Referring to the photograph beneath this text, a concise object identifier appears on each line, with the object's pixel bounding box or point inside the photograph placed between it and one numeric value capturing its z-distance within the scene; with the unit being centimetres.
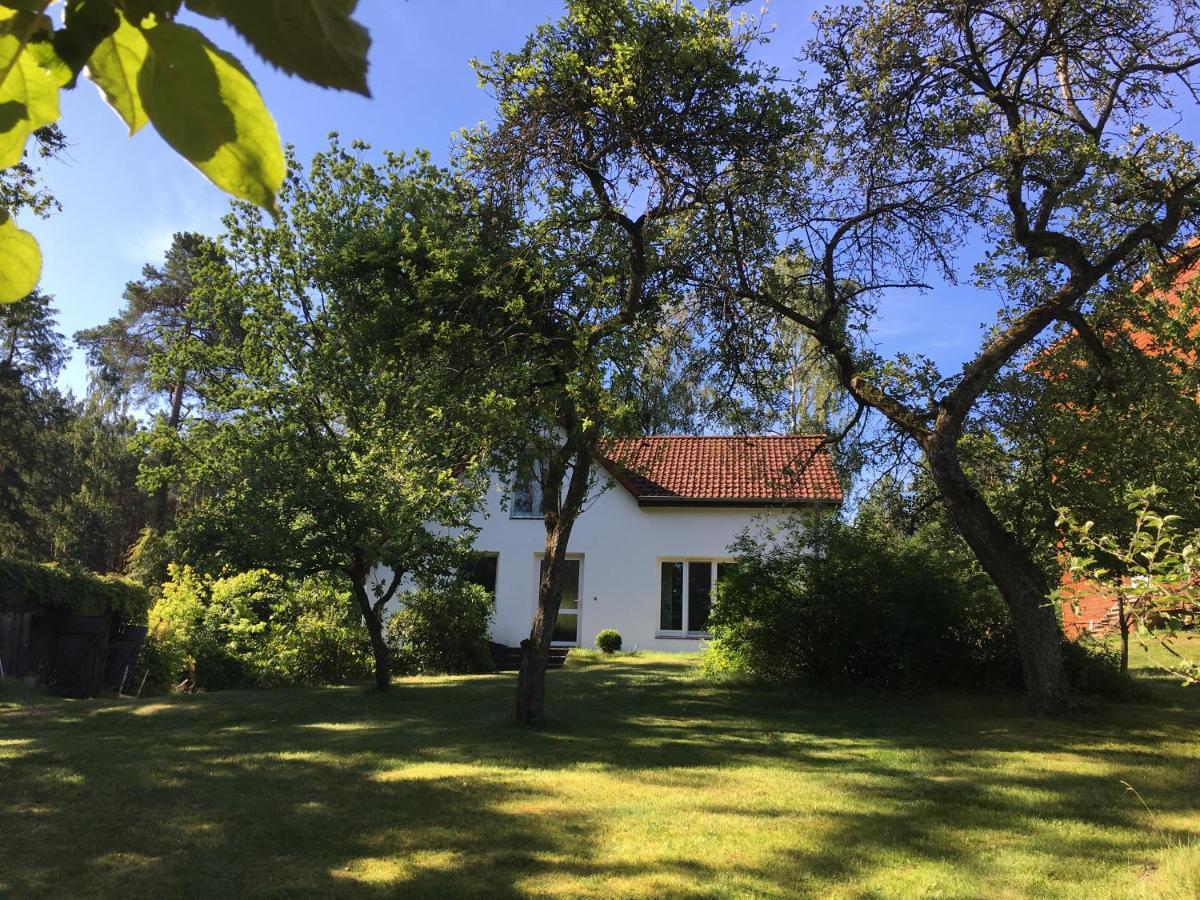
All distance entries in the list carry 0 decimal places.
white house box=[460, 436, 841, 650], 2072
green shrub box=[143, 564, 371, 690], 1500
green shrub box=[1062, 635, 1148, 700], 1132
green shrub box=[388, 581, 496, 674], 1662
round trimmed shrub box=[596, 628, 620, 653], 1980
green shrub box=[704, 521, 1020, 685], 1184
